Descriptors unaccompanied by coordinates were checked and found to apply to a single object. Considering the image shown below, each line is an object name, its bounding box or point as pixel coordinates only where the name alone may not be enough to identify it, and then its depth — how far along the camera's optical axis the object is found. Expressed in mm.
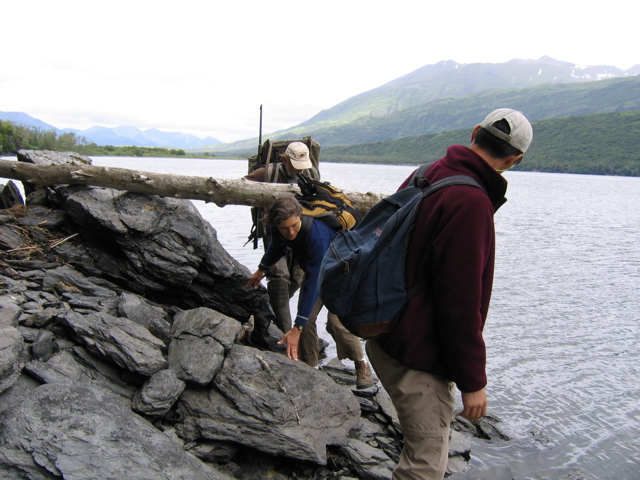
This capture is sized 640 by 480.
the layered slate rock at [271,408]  5227
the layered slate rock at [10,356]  4340
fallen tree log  8469
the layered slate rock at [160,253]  7969
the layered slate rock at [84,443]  3723
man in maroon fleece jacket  2791
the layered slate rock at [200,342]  5629
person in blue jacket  5477
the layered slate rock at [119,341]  5438
